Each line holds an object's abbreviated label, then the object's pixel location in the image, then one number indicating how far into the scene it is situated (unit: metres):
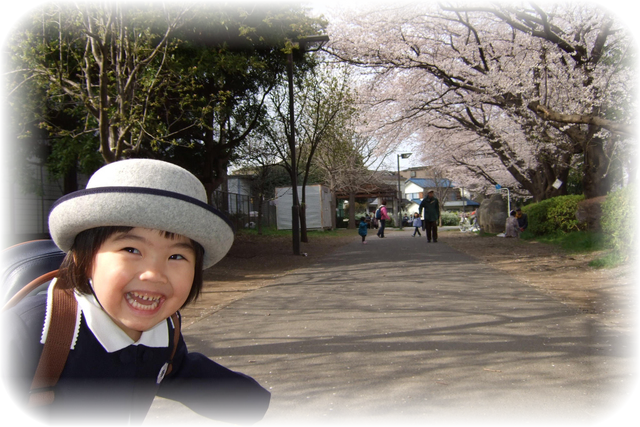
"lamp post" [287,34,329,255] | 14.66
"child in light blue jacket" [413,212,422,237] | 27.88
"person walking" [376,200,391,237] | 27.73
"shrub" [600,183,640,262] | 9.09
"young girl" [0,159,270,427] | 1.59
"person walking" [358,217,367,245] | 22.02
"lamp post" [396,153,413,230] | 44.88
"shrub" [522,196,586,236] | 17.22
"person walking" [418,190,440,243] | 19.41
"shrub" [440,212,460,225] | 54.41
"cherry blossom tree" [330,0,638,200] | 12.60
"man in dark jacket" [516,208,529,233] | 20.58
